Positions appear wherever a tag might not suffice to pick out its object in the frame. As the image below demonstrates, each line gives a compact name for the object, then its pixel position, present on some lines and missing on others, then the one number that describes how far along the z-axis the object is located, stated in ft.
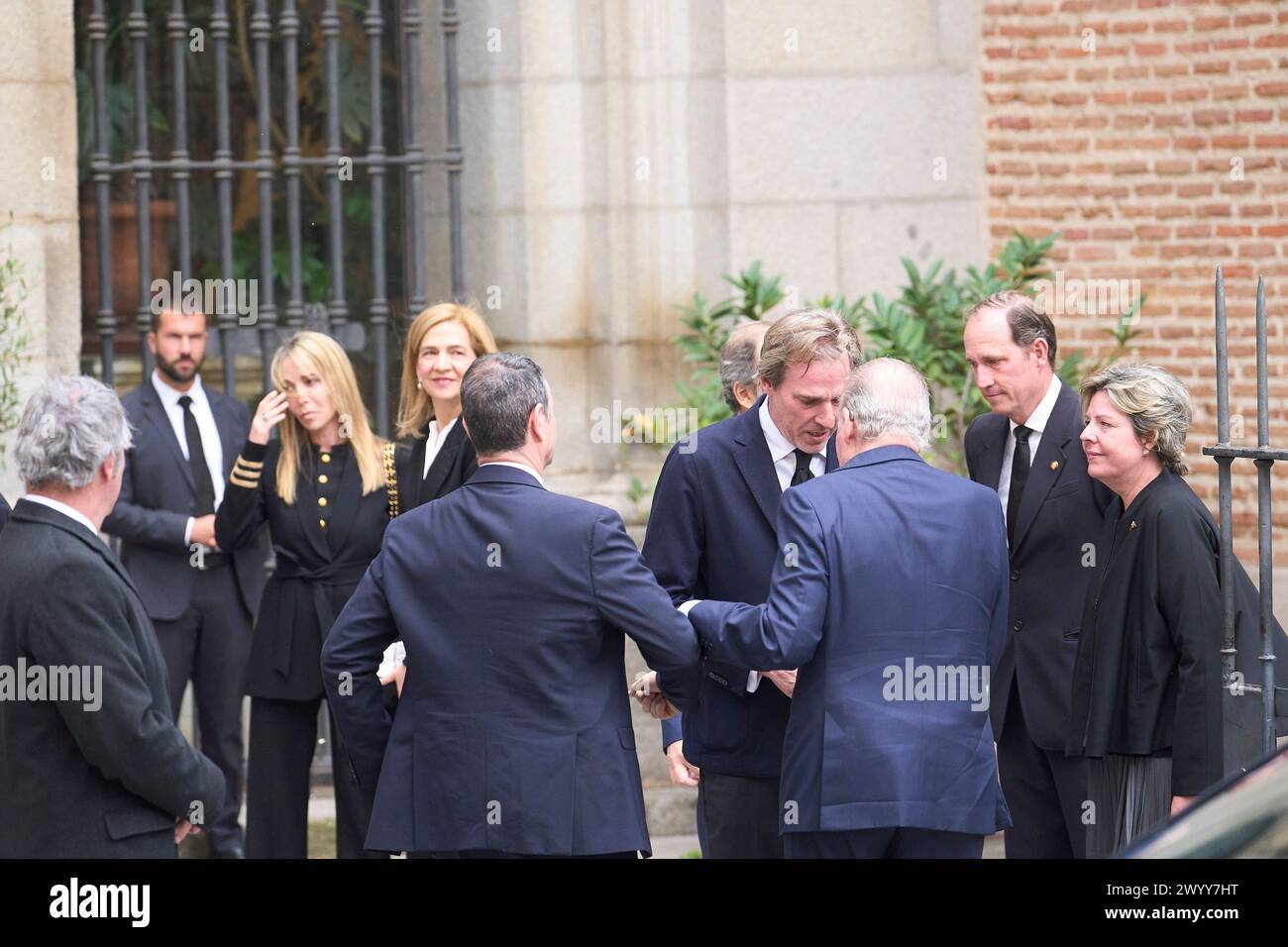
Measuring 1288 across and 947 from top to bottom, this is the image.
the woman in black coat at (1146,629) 28.50
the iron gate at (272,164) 48.98
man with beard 43.91
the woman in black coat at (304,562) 37.47
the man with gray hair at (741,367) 35.14
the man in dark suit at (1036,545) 32.04
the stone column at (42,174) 48.75
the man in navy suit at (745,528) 28.73
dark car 16.46
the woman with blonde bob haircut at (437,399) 36.32
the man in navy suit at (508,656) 25.08
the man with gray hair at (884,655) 24.91
